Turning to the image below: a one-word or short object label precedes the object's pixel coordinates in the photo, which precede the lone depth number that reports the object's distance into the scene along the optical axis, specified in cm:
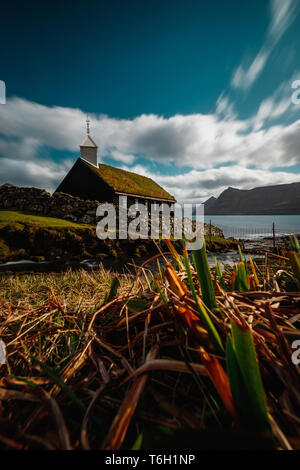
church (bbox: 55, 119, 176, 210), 1584
